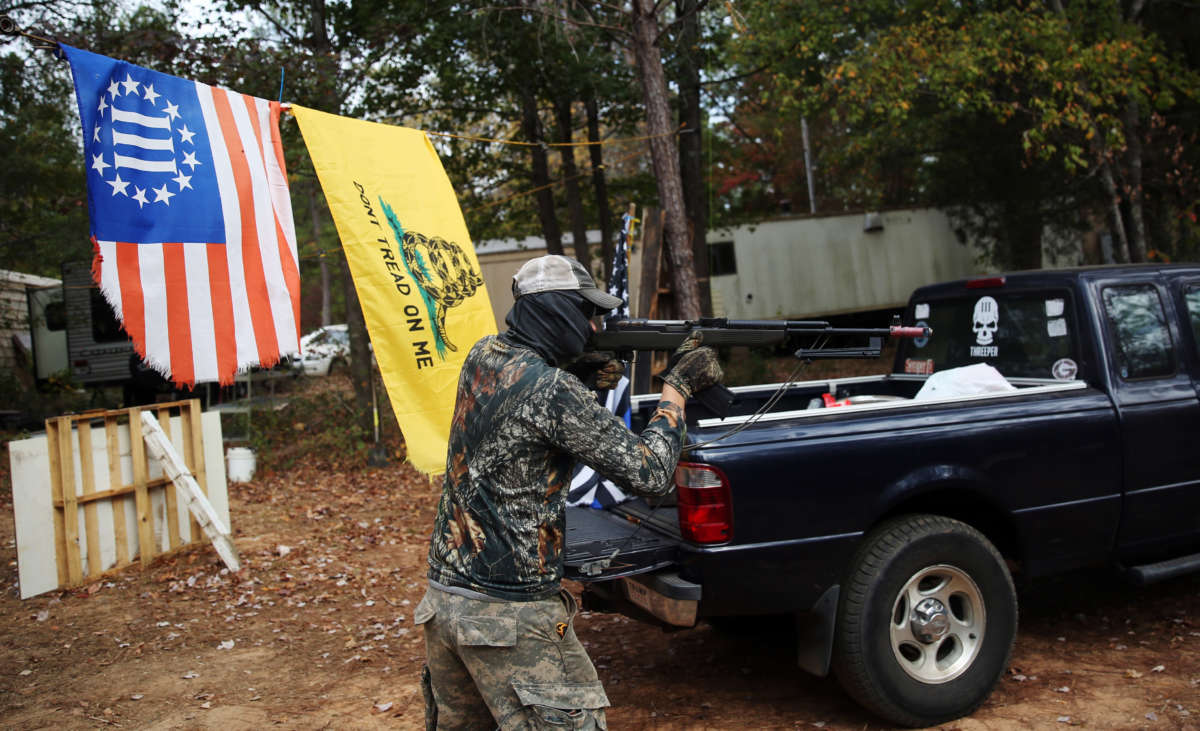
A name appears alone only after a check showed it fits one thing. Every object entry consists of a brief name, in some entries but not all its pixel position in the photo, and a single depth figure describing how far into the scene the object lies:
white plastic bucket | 10.48
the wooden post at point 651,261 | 9.09
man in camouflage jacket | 2.43
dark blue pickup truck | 3.54
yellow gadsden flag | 5.27
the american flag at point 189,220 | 4.53
